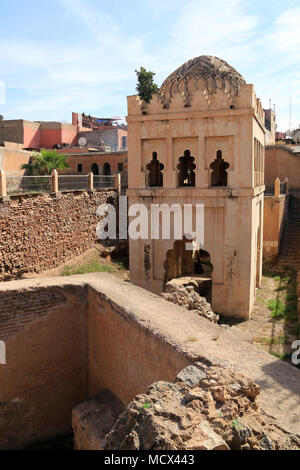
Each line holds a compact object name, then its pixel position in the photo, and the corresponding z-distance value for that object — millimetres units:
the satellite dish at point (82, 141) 33750
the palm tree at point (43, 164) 21891
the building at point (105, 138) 34744
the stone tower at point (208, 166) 11711
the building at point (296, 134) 33112
